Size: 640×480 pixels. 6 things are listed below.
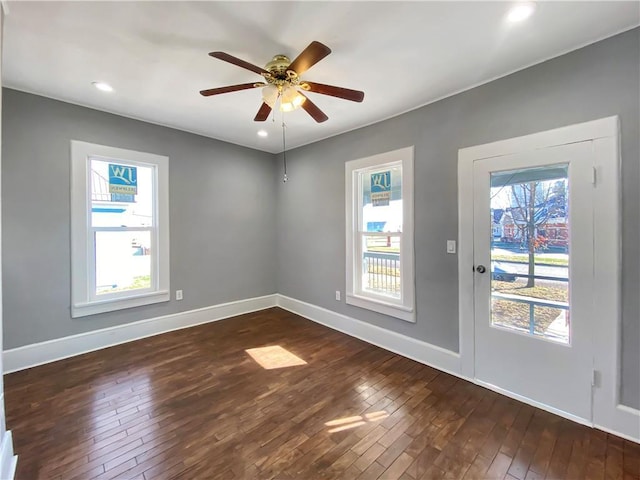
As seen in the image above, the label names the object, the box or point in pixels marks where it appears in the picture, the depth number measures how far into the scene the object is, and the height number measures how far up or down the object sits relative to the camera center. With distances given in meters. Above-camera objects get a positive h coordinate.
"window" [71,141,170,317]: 2.99 +0.14
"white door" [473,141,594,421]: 1.98 -0.28
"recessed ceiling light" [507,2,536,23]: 1.62 +1.33
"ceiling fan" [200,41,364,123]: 1.74 +1.10
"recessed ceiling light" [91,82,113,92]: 2.52 +1.41
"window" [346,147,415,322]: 3.03 +0.08
